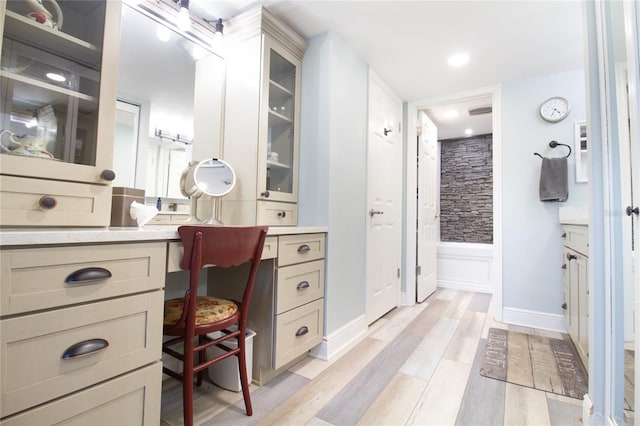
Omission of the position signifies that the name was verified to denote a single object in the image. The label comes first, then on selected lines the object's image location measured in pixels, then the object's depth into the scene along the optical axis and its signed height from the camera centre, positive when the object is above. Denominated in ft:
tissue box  4.13 +0.18
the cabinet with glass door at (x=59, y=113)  3.03 +1.29
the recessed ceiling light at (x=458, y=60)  7.62 +4.69
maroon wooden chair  3.51 -1.26
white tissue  4.07 +0.11
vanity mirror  4.92 +2.39
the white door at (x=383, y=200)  8.19 +0.84
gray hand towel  7.98 +1.45
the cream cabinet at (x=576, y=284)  5.39 -1.16
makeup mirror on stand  5.56 +0.82
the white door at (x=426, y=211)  10.69 +0.67
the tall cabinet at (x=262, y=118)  5.94 +2.36
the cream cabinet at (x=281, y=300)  4.99 -1.43
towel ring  8.18 +2.54
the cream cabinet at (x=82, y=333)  2.36 -1.10
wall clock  8.23 +3.61
